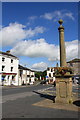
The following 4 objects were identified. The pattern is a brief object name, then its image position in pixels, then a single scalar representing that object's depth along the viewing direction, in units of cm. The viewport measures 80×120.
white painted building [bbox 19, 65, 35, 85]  2932
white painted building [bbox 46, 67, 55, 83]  4490
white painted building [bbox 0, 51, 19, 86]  2414
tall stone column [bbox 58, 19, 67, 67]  719
